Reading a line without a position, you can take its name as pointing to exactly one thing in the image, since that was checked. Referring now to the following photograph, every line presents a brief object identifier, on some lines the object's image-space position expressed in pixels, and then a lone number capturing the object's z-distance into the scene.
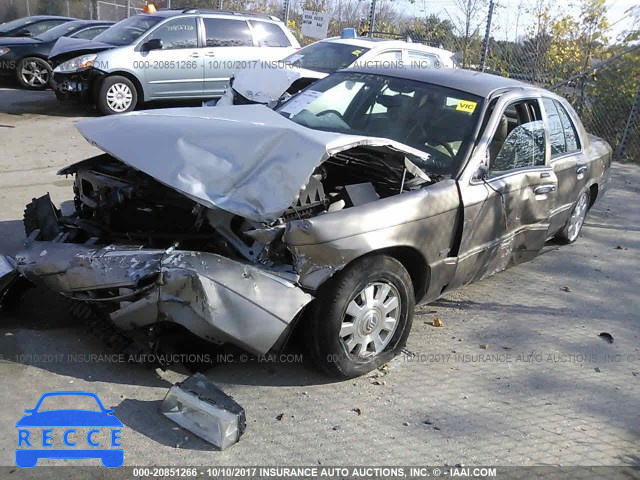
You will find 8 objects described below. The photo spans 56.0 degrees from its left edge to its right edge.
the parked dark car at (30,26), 13.55
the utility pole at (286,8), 15.63
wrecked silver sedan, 3.19
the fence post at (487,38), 12.54
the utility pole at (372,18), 13.57
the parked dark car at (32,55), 12.35
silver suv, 10.43
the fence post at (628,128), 11.44
